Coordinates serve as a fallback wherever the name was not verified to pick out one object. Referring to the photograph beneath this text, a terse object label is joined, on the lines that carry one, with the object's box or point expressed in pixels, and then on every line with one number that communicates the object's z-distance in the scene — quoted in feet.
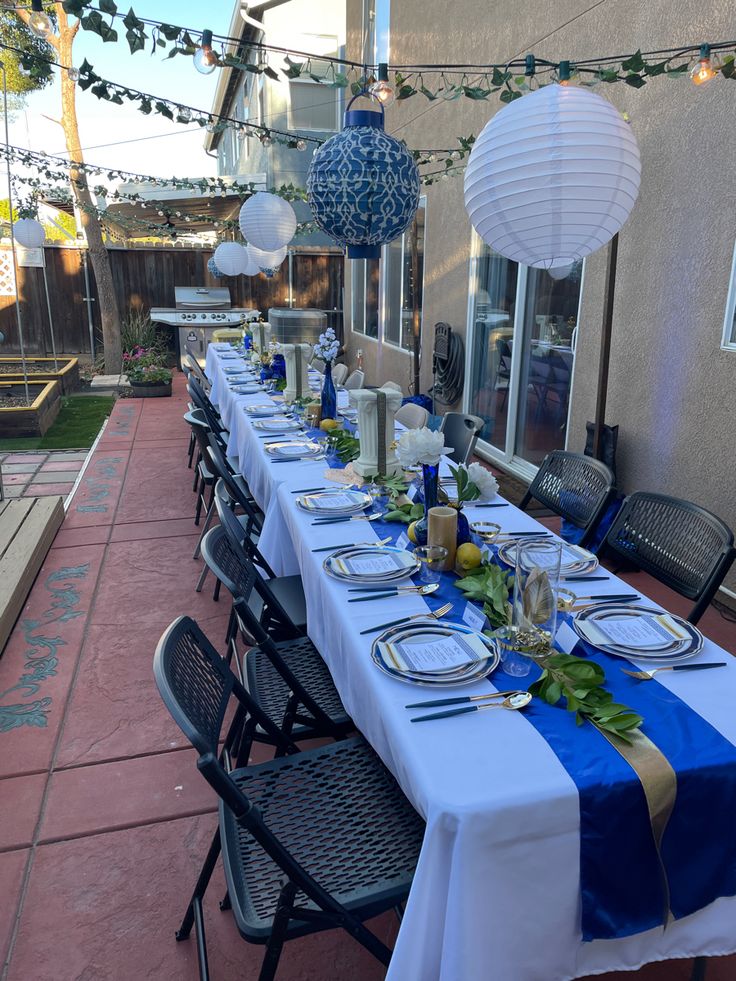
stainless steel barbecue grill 39.04
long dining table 3.82
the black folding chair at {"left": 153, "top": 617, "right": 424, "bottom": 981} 4.23
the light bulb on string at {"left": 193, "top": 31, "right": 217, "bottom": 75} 9.50
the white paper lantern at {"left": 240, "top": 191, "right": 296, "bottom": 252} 17.89
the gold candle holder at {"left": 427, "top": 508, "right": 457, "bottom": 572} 6.77
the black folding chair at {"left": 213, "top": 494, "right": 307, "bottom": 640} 7.60
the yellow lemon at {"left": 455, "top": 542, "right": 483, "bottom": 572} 6.70
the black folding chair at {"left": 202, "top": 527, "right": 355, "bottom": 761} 6.26
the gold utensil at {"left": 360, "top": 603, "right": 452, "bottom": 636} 5.76
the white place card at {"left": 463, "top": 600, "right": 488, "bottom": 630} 5.68
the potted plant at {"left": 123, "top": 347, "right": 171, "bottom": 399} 30.96
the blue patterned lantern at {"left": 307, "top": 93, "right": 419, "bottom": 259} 8.96
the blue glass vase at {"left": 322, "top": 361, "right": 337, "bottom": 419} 13.64
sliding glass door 15.99
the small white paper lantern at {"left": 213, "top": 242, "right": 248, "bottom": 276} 28.84
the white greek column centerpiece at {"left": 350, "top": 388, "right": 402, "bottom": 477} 9.75
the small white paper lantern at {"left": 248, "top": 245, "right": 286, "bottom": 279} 24.76
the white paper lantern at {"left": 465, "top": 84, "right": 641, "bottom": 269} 6.35
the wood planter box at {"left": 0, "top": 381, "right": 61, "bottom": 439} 23.16
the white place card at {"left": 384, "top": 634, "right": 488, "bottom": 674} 5.09
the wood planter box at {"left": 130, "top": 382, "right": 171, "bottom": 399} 30.96
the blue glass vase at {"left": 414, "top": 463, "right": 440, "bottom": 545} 7.32
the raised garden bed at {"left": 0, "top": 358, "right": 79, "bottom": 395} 29.73
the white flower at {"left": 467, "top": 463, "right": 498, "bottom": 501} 7.87
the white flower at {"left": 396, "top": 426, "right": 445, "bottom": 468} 7.79
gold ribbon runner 4.03
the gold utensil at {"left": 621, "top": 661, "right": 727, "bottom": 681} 4.99
